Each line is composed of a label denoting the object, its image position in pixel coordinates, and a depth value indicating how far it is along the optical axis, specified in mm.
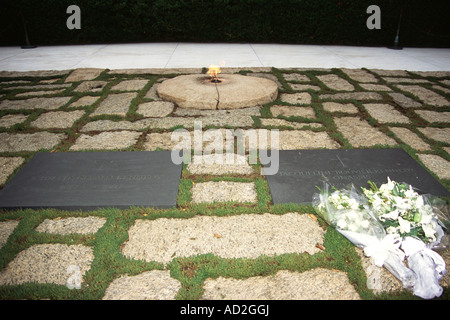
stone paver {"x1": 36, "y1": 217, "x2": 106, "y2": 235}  2098
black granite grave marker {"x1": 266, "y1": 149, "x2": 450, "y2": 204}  2441
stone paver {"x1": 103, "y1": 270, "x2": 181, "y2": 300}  1656
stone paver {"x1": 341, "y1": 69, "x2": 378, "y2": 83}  5377
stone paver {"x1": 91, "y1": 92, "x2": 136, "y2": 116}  3974
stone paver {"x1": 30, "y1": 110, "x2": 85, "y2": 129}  3656
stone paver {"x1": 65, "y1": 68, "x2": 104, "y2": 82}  5367
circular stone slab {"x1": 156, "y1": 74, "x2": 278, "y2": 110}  4031
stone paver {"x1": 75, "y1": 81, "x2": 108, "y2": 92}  4844
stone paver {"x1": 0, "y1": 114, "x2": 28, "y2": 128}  3691
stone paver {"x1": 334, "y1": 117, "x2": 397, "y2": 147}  3264
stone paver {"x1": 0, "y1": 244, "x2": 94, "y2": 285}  1755
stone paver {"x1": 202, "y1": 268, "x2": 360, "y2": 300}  1663
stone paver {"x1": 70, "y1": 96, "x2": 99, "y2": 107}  4258
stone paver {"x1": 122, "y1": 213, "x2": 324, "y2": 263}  1948
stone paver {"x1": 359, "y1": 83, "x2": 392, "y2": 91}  4893
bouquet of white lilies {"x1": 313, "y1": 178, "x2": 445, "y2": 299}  1720
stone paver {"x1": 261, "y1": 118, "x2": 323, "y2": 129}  3629
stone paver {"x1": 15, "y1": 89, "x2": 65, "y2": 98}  4619
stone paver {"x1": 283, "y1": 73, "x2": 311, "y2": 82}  5358
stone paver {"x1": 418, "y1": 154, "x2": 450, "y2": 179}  2729
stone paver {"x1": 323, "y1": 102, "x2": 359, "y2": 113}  4098
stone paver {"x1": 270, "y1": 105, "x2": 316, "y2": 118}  3938
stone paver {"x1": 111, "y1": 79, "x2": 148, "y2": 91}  4815
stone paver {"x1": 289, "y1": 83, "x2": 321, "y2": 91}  4869
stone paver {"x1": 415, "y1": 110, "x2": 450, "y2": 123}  3859
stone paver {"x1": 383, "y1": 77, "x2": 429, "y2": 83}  5305
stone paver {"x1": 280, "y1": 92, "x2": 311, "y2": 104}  4387
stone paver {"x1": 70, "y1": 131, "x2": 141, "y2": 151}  3146
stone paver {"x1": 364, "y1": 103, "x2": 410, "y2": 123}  3825
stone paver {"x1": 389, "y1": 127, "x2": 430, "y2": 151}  3207
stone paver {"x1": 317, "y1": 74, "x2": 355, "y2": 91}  4902
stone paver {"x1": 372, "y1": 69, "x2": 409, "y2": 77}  5660
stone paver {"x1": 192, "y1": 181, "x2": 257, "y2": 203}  2428
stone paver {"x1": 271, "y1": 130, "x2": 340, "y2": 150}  3176
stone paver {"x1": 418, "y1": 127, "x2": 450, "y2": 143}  3393
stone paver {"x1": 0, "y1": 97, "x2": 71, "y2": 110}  4168
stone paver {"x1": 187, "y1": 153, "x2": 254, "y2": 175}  2775
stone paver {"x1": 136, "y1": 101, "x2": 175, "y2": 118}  3938
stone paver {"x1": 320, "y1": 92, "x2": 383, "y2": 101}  4490
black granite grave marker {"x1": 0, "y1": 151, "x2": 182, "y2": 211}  2312
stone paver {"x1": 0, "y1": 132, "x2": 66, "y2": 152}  3160
